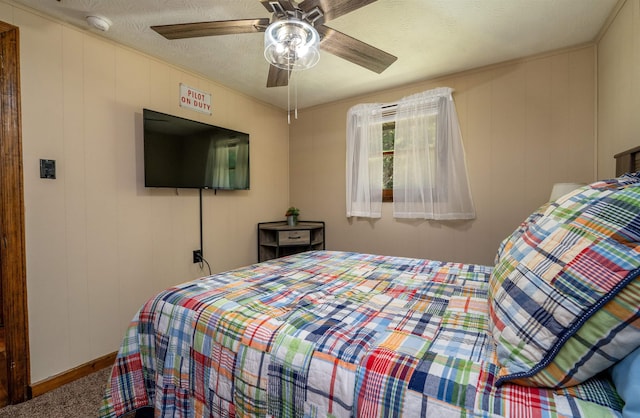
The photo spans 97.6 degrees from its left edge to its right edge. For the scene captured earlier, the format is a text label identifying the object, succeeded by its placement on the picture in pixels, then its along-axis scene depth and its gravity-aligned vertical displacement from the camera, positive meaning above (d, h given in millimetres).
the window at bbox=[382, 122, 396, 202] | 3133 +471
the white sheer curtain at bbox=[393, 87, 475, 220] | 2697 +405
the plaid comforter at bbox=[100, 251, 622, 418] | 672 -443
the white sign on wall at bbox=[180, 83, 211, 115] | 2619 +1012
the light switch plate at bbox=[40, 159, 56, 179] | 1824 +237
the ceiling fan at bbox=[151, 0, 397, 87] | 1330 +928
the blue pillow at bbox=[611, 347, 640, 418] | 529 -371
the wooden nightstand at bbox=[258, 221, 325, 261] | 3244 -426
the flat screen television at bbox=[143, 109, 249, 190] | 2295 +459
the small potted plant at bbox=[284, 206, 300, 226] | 3576 -171
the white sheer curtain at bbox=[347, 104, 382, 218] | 3166 +476
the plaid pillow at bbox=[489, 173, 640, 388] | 591 -237
